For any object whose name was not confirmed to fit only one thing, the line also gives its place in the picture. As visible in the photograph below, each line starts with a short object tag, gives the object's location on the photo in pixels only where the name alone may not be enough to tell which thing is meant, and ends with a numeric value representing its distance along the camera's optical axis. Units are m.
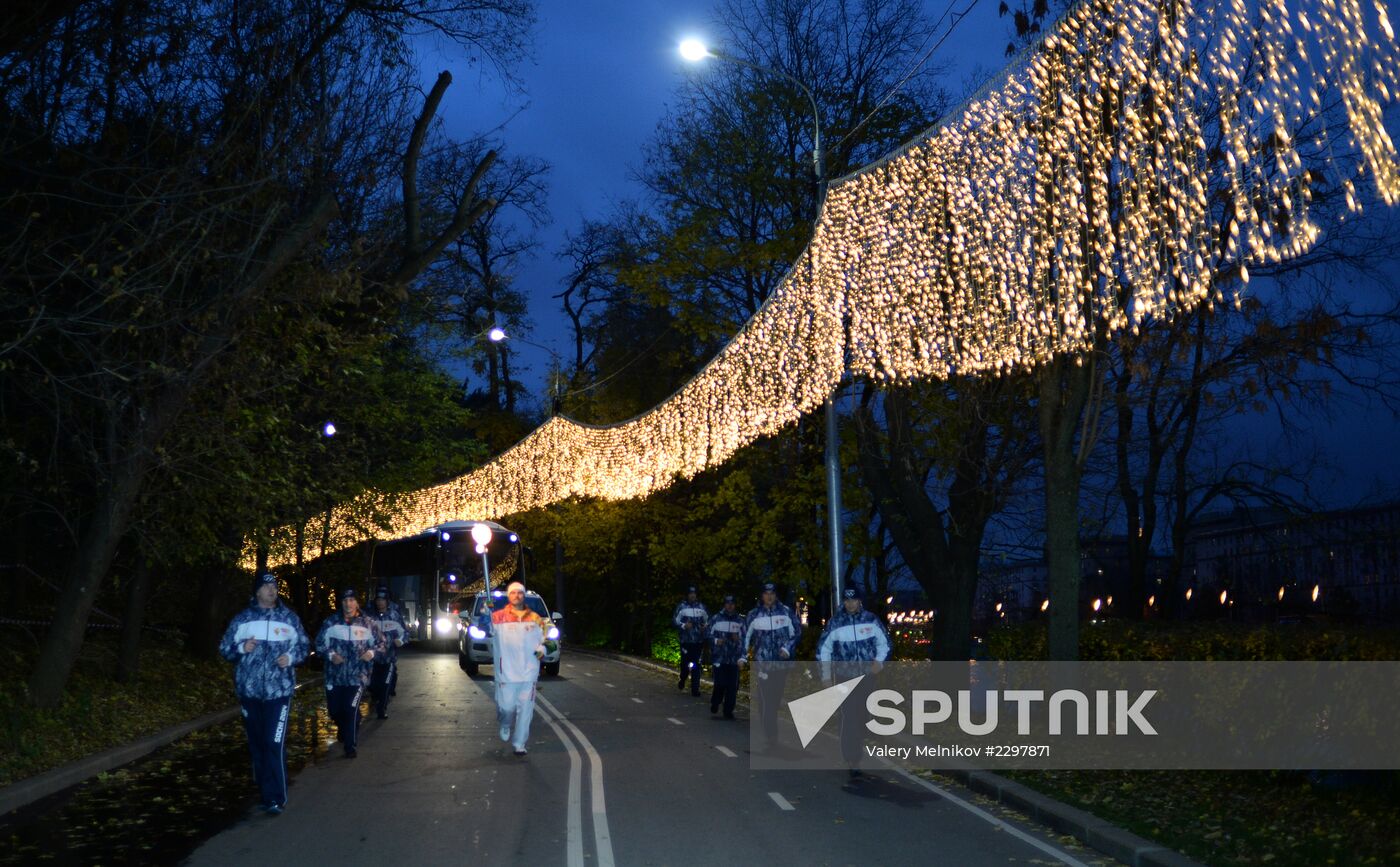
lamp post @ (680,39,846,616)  19.50
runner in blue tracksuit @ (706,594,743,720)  19.54
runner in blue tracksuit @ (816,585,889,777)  13.76
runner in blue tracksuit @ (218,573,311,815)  11.30
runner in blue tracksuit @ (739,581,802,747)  16.56
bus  43.12
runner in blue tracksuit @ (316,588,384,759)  15.43
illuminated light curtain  11.88
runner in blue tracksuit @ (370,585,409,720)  20.33
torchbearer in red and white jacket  15.17
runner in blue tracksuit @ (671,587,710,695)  25.61
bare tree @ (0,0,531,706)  13.13
